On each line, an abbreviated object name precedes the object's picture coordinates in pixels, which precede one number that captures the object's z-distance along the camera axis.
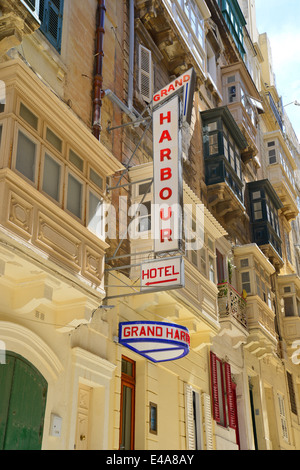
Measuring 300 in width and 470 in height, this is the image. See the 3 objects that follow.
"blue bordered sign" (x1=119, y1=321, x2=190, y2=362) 14.59
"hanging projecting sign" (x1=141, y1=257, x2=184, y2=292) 13.31
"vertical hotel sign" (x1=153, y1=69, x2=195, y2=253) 13.91
